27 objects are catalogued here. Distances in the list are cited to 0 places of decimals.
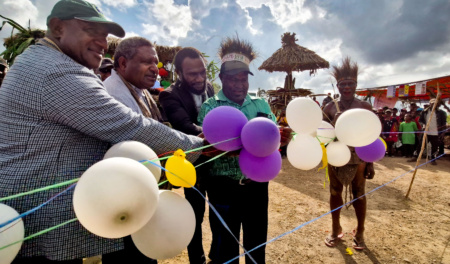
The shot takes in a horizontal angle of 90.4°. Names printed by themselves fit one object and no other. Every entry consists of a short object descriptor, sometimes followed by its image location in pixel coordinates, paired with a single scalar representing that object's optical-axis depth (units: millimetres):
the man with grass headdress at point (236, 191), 2026
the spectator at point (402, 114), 11618
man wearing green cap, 991
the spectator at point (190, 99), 2041
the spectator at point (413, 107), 9719
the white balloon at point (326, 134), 2086
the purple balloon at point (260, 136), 1301
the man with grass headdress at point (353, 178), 2941
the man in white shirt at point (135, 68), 1615
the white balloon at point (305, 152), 1718
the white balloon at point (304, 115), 1727
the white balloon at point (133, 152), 993
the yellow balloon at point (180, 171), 1071
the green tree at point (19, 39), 3547
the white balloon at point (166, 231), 1028
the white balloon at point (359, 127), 1700
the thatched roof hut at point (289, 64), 9680
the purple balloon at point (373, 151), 1990
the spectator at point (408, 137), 9094
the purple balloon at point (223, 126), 1391
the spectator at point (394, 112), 10354
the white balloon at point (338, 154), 1926
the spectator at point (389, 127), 9883
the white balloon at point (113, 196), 746
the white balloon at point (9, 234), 816
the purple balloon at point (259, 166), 1473
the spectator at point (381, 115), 10138
